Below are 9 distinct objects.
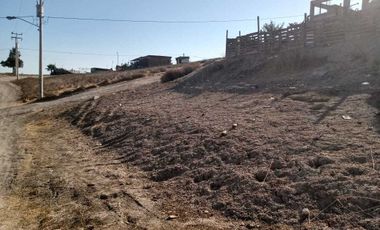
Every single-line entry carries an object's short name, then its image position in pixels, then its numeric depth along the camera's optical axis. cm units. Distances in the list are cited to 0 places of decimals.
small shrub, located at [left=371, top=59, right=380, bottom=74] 1342
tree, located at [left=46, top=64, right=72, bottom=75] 8469
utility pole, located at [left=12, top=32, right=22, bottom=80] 7550
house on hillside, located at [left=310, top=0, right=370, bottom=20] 1947
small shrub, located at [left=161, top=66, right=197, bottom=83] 2558
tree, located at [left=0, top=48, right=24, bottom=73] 9558
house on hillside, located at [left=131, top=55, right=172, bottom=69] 6962
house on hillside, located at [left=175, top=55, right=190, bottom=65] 6690
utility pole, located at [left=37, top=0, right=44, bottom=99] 3198
